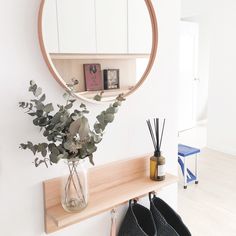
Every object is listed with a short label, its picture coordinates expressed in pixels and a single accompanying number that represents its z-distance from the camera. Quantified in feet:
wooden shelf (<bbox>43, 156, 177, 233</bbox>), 3.43
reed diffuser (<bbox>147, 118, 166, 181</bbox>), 4.32
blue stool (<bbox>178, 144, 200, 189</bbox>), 9.02
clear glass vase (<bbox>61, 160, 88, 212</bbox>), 3.46
